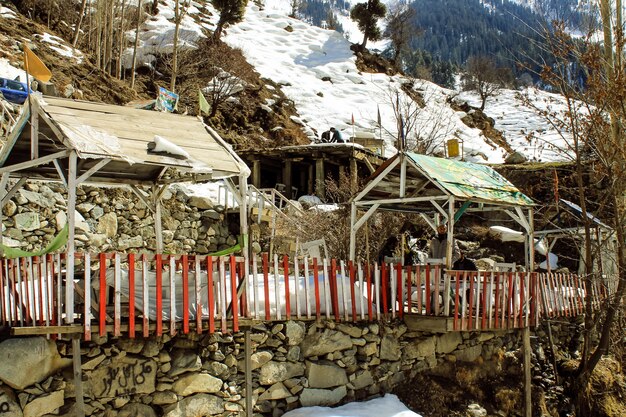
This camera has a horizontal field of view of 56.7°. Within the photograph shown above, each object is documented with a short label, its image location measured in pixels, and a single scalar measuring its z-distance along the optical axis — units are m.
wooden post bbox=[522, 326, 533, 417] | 10.87
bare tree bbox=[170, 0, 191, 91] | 25.37
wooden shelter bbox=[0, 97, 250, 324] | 6.89
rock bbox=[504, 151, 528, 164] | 31.80
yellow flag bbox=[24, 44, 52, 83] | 7.78
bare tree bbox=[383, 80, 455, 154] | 11.40
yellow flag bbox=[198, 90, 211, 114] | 17.49
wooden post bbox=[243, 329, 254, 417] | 7.96
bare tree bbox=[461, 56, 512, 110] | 57.00
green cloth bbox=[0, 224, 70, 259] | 8.44
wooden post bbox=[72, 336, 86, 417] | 6.54
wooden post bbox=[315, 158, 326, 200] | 24.05
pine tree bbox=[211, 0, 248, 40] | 46.43
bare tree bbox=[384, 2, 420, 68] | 54.84
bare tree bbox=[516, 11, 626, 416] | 11.32
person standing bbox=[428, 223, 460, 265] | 11.50
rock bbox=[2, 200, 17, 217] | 12.52
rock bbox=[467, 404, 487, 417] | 9.78
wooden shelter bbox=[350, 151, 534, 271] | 10.50
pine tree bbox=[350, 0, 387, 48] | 52.38
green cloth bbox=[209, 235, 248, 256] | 8.14
